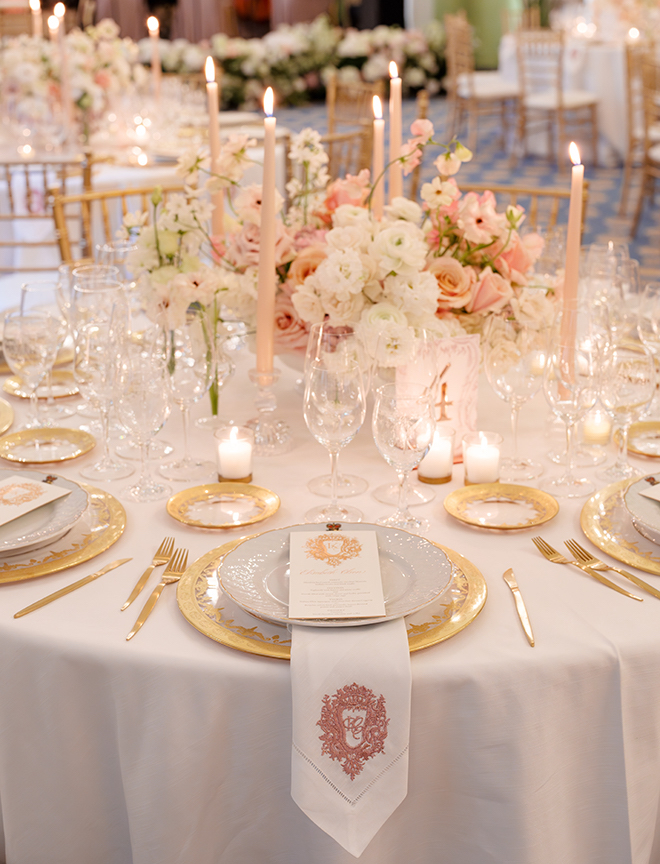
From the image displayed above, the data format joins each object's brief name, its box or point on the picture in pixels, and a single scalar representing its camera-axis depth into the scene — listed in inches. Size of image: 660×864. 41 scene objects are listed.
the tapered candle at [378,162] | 65.8
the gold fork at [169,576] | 44.1
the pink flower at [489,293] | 62.9
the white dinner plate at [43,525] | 49.4
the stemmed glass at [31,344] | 63.9
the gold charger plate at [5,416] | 67.5
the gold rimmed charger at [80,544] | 48.6
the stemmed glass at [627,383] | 57.6
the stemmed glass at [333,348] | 53.9
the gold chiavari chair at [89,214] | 107.9
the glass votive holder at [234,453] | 58.0
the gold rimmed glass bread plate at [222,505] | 53.7
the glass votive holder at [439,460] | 58.9
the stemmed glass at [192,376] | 60.1
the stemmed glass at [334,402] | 52.7
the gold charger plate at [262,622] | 42.0
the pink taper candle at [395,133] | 67.9
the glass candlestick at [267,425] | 63.6
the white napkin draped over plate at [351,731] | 40.2
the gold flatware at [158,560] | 46.4
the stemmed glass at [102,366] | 58.8
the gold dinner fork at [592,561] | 46.5
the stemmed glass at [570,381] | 56.9
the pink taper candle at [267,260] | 60.5
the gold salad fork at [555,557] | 46.8
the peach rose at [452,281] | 62.4
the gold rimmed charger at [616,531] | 49.4
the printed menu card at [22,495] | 51.3
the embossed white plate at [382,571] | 42.6
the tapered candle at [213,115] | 68.7
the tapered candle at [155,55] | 140.7
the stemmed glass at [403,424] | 49.9
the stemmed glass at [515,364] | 59.6
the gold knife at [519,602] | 42.9
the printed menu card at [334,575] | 42.5
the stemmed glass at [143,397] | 55.0
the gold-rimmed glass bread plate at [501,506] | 53.4
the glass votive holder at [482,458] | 57.9
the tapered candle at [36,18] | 164.5
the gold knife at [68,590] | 45.0
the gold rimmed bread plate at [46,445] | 61.9
